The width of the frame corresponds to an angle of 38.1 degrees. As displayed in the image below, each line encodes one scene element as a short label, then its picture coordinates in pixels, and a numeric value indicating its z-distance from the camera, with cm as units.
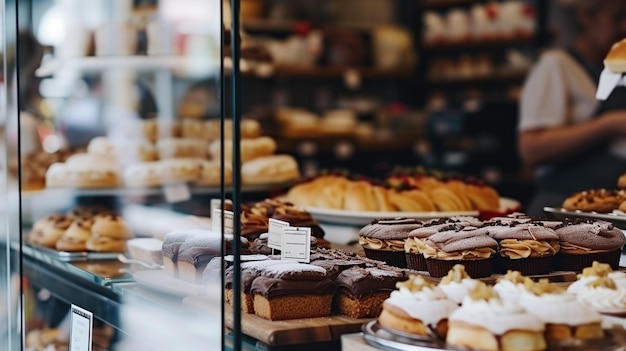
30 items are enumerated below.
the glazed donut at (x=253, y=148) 367
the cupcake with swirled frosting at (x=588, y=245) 192
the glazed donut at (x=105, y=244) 264
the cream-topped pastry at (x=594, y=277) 161
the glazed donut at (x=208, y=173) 324
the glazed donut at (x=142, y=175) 332
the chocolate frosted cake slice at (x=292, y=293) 166
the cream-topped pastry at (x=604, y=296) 155
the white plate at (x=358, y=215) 263
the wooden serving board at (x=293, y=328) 157
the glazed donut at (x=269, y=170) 355
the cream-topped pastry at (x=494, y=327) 133
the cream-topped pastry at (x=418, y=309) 143
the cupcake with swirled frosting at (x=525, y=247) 188
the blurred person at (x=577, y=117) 392
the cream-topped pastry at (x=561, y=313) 137
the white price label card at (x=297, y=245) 187
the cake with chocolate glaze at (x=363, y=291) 168
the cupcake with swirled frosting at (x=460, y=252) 181
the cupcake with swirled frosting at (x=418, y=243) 190
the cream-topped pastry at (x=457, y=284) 151
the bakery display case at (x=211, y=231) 146
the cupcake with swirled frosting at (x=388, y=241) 203
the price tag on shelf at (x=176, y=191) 322
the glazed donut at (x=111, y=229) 270
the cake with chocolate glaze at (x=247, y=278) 164
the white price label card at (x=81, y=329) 208
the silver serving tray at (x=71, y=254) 256
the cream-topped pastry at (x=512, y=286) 146
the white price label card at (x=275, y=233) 196
